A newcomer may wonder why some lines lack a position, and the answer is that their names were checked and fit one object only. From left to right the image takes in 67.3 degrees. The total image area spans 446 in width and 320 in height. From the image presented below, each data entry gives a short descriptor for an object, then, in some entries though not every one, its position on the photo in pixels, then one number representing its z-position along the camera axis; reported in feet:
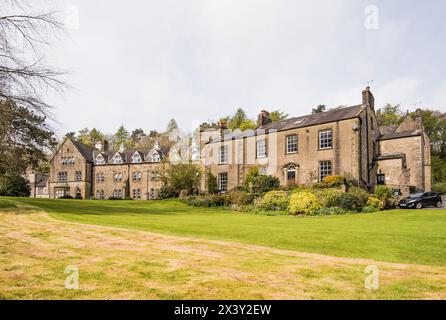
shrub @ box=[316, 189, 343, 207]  83.80
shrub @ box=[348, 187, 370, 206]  83.56
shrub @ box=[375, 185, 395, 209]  85.76
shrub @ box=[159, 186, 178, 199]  142.41
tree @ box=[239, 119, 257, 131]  220.23
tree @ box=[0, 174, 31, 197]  154.01
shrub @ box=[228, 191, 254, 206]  101.58
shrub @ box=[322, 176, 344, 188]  93.40
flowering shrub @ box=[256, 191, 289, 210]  89.81
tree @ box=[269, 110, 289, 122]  227.44
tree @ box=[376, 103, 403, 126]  204.95
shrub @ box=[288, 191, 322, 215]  80.89
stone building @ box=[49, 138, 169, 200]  180.24
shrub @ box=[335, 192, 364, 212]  80.94
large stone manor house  105.60
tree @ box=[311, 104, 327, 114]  248.11
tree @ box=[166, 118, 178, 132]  304.17
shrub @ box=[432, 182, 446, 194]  140.71
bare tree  40.47
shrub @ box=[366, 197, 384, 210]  82.28
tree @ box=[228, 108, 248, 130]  243.81
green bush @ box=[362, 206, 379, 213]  79.53
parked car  83.56
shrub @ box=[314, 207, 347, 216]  78.74
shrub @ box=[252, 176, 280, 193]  110.80
